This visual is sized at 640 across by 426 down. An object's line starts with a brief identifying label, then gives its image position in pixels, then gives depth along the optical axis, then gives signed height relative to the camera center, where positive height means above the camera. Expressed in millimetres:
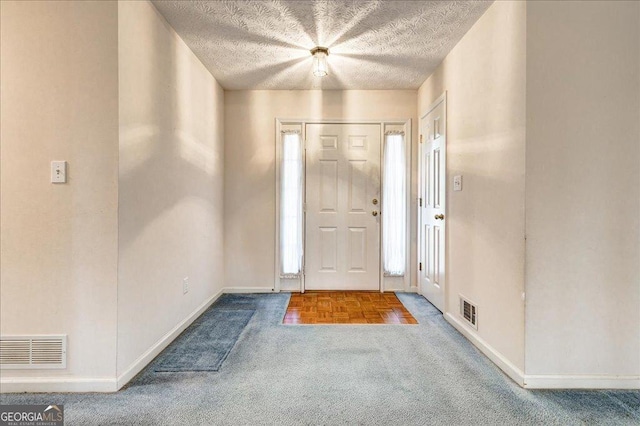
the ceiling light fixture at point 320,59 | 2758 +1306
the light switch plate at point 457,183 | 2635 +244
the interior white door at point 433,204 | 3020 +84
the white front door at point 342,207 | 3803 +63
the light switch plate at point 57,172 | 1746 +210
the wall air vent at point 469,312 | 2354 -735
